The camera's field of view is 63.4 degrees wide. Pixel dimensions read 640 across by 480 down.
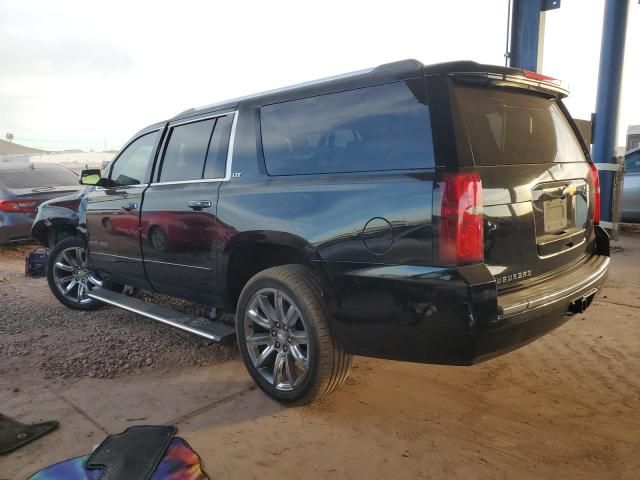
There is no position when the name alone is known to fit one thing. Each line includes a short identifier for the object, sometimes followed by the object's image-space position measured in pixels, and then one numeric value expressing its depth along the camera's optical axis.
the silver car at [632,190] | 9.48
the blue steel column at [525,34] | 7.16
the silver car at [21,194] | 8.64
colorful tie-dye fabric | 2.49
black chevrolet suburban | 2.48
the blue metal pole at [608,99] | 7.48
